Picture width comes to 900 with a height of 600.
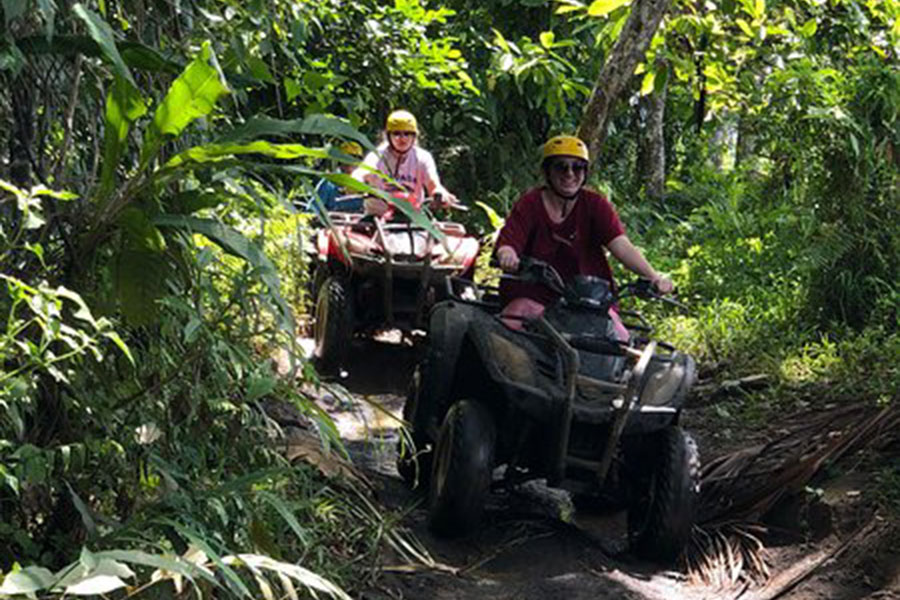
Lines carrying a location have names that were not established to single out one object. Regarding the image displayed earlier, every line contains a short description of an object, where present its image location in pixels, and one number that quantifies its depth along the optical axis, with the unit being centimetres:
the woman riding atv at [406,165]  880
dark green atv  507
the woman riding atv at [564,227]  595
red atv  821
